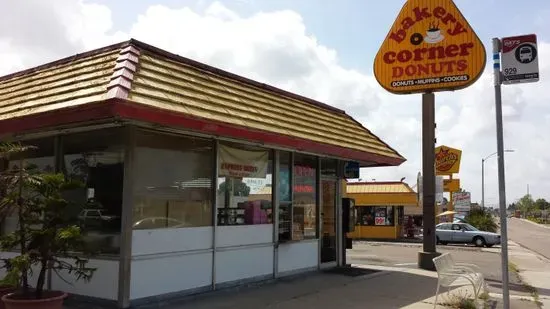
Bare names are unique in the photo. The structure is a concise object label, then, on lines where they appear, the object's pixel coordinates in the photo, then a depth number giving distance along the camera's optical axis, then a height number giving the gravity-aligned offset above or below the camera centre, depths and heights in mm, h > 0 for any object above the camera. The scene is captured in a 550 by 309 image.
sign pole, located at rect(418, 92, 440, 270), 15875 +1134
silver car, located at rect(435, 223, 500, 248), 30844 -1446
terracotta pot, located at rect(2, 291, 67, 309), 6277 -1143
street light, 59294 +2059
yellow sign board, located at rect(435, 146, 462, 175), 37156 +3346
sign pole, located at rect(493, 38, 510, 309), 7320 +535
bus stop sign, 7250 +2012
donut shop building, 8250 +790
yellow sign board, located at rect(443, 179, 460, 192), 39469 +1833
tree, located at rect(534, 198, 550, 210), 159075 +2005
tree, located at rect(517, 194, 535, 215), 150875 +1893
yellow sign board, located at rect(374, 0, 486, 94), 14867 +4371
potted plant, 6473 -330
